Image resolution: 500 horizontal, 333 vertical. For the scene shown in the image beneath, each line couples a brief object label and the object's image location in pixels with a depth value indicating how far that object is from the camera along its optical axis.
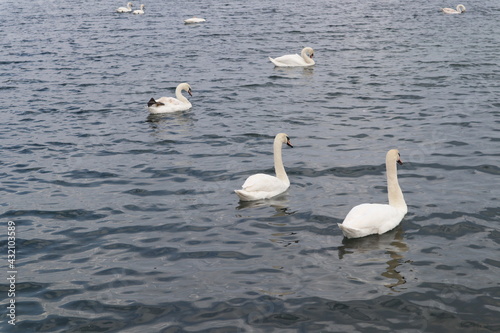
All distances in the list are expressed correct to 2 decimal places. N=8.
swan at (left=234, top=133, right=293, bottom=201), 12.81
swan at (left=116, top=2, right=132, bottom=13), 49.09
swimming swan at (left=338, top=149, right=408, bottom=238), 10.85
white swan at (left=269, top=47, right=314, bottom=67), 27.33
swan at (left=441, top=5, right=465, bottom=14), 39.56
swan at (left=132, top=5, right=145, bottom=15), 47.38
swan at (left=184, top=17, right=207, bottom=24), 40.74
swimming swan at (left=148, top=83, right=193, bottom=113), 19.97
